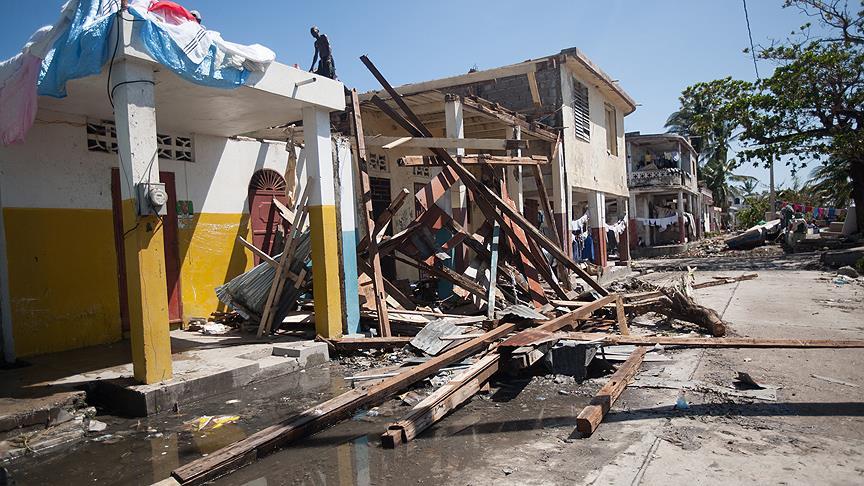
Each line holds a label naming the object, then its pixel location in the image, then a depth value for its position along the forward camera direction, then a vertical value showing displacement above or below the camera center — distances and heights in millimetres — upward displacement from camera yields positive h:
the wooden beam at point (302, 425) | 3662 -1393
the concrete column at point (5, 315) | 6164 -560
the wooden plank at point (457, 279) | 8594 -608
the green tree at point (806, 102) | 18734 +4236
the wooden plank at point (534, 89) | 13992 +3865
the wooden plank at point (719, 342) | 5609 -1263
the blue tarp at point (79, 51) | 5164 +1997
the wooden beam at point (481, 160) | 8320 +1350
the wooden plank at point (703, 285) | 9508 -1454
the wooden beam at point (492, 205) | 8945 +557
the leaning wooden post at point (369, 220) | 7809 +367
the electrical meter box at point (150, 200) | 5102 +538
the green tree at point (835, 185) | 30969 +2269
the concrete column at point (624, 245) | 20766 -543
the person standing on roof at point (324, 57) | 10492 +3656
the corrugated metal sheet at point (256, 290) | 7914 -560
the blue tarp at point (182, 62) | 5242 +1953
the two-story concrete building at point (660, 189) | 30484 +2220
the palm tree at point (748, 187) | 56131 +4042
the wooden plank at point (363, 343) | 7145 -1284
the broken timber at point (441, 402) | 4262 -1404
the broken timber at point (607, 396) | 4195 -1413
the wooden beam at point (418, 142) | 8492 +1559
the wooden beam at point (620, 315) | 7879 -1285
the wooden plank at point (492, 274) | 8016 -565
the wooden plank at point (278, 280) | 7664 -421
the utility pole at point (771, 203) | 39625 +1400
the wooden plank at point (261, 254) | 7891 -43
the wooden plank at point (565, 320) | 6000 -1138
